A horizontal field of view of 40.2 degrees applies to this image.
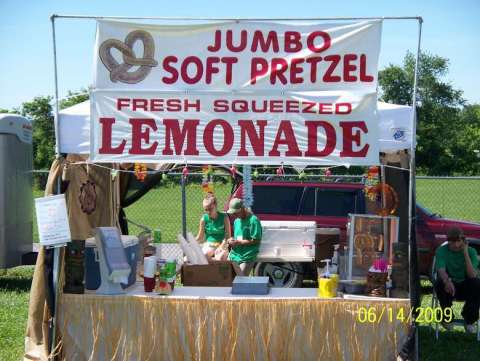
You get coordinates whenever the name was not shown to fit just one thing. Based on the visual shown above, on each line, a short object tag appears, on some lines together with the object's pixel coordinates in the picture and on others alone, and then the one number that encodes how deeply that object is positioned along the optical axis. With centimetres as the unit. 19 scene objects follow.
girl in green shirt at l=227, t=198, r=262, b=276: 852
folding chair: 729
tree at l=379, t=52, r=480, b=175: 4322
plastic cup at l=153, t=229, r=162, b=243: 849
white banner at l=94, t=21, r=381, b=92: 582
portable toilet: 1022
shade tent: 588
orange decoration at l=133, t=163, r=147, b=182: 810
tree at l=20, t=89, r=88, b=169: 3234
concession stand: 581
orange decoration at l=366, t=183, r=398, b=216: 721
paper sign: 582
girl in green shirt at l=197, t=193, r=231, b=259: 913
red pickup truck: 1023
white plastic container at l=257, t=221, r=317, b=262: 937
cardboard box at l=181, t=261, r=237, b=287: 684
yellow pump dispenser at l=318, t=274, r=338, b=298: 593
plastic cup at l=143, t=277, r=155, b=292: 617
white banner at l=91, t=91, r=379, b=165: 580
